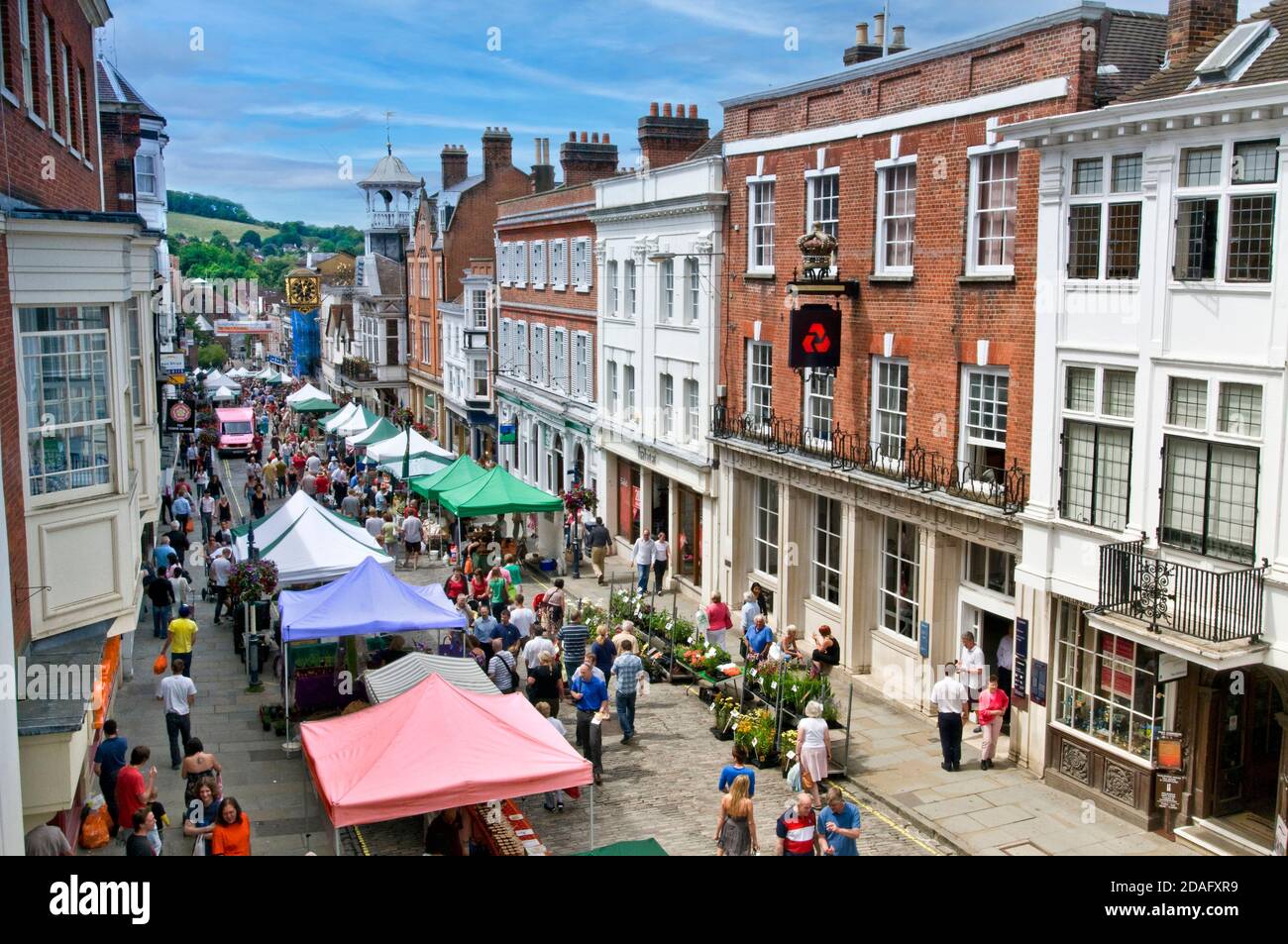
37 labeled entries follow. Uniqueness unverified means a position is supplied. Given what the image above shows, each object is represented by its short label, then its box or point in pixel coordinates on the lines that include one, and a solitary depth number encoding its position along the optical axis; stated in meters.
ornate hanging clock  65.25
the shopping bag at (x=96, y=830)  12.73
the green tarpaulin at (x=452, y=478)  30.41
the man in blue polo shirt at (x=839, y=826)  11.12
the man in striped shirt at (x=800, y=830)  11.21
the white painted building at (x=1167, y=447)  12.80
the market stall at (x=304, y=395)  54.25
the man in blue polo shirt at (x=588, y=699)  16.27
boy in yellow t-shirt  19.16
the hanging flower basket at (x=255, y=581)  20.34
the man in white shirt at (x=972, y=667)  17.22
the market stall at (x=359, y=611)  17.52
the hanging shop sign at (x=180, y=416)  33.81
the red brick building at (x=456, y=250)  53.81
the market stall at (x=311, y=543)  21.25
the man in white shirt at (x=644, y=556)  28.42
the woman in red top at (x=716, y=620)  22.00
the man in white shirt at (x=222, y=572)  25.12
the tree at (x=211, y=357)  116.06
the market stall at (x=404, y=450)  35.31
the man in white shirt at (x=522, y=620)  20.97
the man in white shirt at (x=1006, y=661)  17.67
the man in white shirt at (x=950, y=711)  16.03
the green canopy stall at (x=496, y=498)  28.19
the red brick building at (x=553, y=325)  36.38
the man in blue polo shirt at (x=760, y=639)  19.75
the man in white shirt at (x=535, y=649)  17.52
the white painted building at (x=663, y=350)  27.03
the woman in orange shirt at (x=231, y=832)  11.07
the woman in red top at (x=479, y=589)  23.80
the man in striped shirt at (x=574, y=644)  19.16
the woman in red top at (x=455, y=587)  24.00
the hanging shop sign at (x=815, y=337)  21.03
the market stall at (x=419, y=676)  14.93
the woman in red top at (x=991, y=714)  16.41
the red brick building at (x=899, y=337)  16.83
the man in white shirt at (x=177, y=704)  16.11
